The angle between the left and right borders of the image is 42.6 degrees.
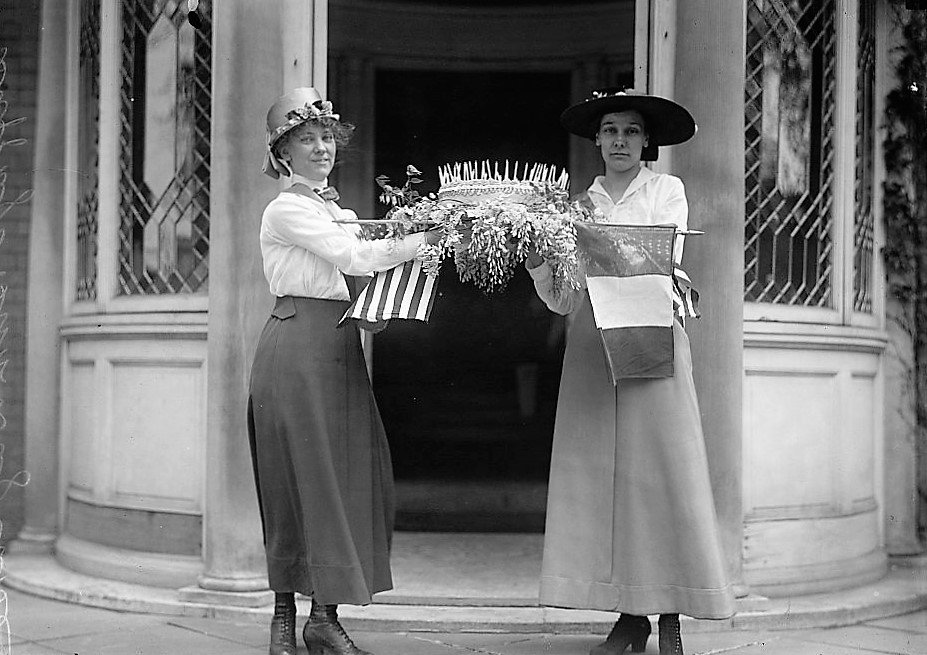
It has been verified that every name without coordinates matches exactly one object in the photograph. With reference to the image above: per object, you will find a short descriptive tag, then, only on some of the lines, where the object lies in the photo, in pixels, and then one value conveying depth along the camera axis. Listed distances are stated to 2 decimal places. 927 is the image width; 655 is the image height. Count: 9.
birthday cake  4.05
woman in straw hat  4.21
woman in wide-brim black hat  4.21
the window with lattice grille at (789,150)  5.71
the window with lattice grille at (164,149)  5.78
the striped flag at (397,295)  4.21
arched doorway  8.31
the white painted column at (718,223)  5.17
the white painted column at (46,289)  6.40
